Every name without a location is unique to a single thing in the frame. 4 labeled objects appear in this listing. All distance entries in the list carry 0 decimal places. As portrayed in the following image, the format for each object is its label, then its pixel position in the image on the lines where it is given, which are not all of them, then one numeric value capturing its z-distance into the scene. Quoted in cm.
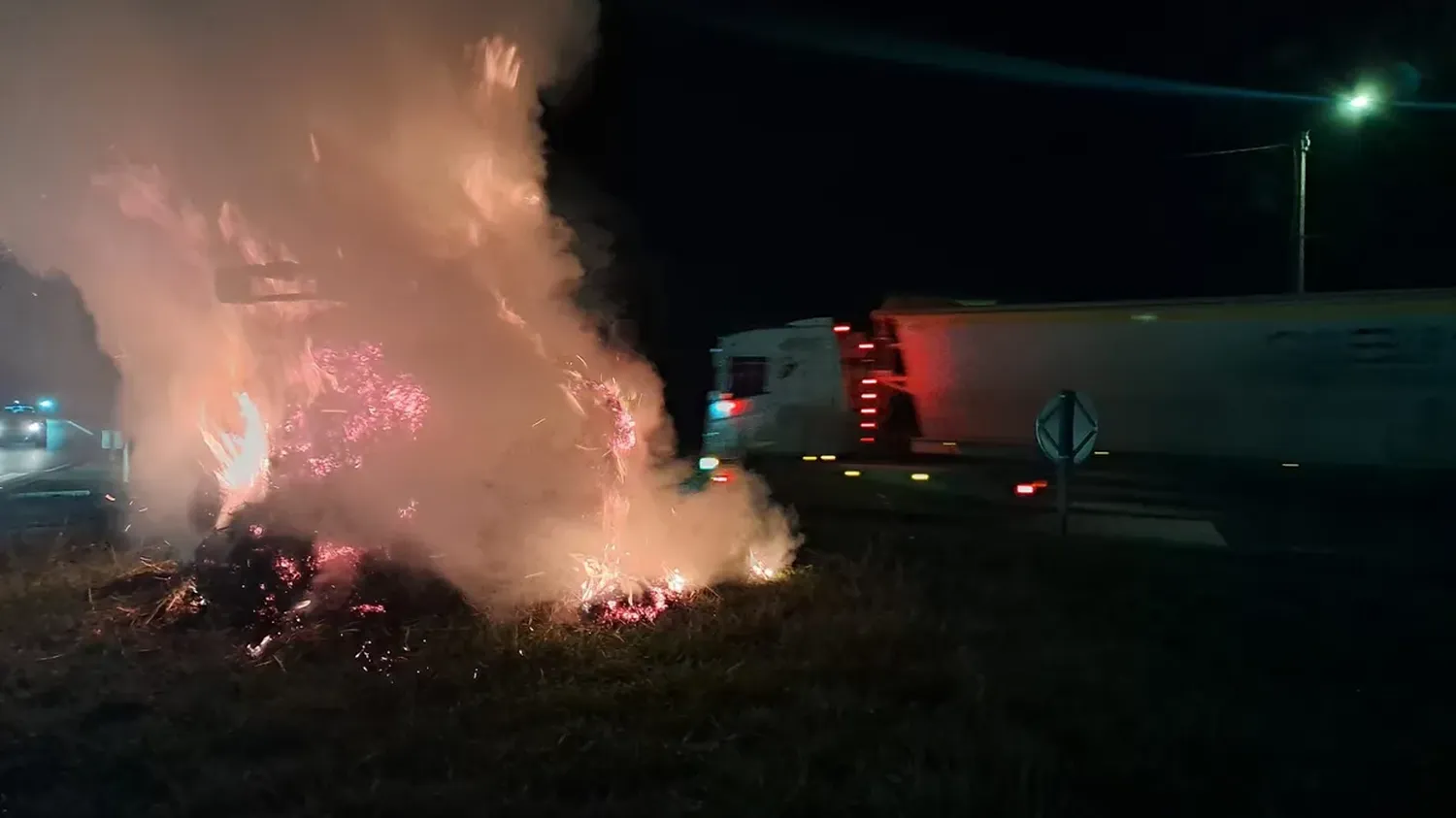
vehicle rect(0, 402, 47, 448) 3086
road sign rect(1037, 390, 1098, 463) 1092
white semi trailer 1409
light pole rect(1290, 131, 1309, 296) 1831
